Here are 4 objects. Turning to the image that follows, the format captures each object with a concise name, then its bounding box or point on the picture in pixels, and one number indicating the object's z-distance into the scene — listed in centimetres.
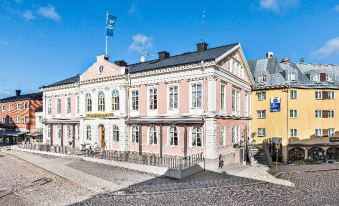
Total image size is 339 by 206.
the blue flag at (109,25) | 3145
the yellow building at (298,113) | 3281
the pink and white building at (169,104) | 2364
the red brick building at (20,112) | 4816
